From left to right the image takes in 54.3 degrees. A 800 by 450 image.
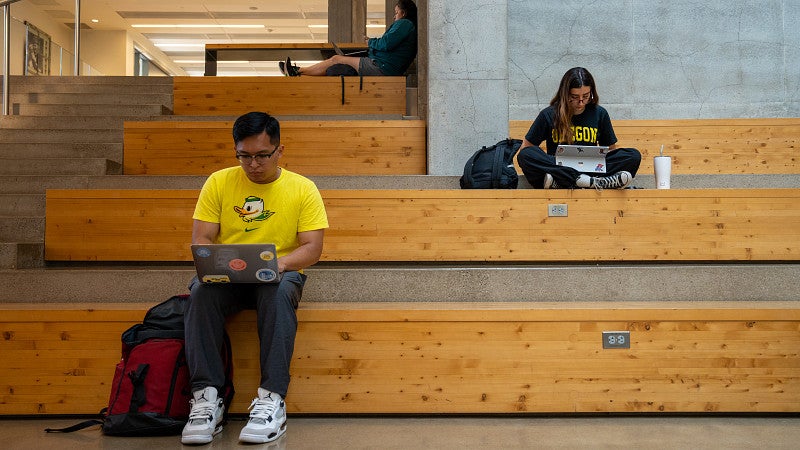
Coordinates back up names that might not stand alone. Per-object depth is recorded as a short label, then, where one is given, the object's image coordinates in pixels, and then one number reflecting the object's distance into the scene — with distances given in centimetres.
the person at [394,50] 527
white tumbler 348
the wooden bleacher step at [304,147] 420
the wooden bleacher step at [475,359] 266
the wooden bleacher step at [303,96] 513
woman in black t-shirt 342
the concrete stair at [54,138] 337
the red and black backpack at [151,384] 241
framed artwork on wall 639
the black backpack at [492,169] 354
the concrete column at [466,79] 420
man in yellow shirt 242
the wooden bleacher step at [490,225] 325
